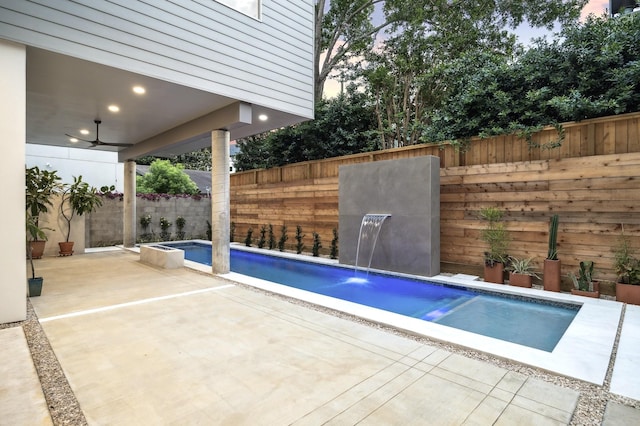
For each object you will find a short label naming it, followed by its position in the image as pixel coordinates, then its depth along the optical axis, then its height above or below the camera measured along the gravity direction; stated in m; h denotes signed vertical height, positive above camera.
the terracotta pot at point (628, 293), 4.32 -1.08
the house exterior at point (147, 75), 3.72 +1.93
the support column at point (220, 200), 6.26 +0.23
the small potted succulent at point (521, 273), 5.27 -0.99
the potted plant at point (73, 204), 8.62 +0.22
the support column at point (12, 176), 3.66 +0.41
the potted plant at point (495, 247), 5.55 -0.60
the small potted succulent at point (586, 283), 4.70 -1.03
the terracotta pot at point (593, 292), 4.66 -1.15
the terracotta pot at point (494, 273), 5.53 -1.04
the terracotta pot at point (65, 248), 8.66 -0.93
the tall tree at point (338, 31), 12.45 +6.92
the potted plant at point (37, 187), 5.77 +0.45
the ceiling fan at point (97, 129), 7.07 +1.92
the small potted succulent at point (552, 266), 4.97 -0.82
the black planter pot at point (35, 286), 4.77 -1.06
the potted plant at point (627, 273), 4.35 -0.83
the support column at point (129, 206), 10.21 +0.19
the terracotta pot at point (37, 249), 8.17 -0.90
